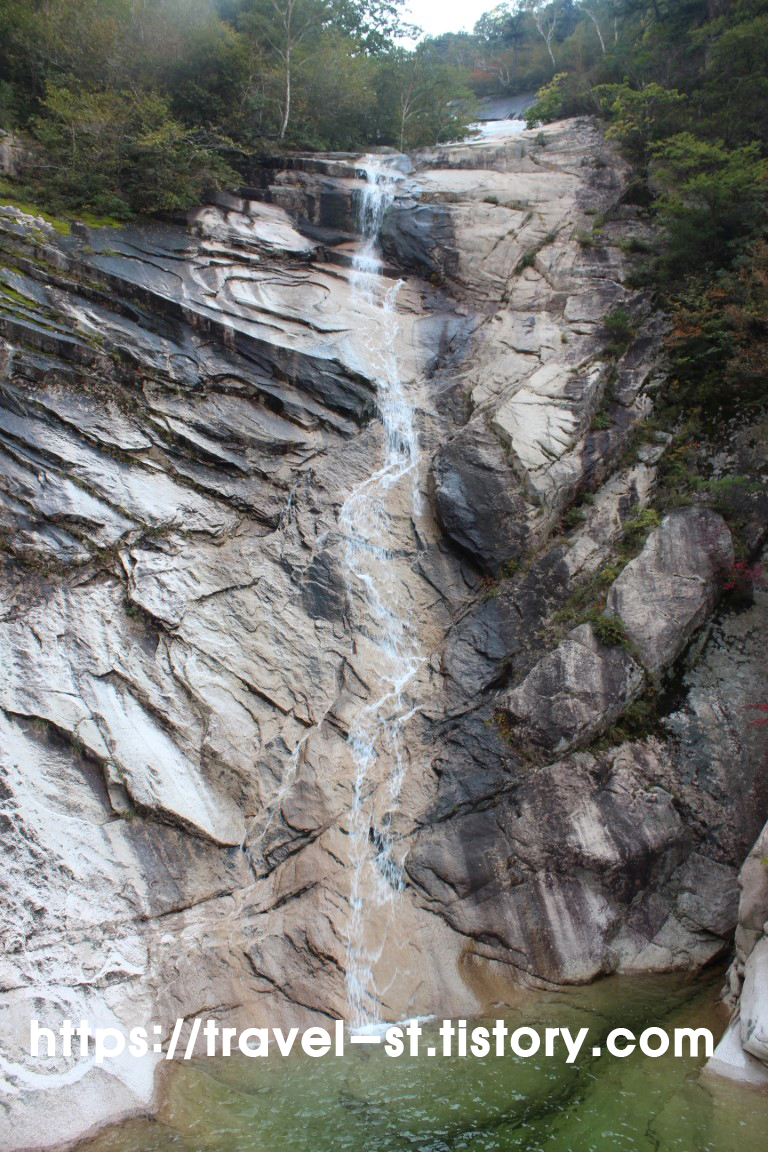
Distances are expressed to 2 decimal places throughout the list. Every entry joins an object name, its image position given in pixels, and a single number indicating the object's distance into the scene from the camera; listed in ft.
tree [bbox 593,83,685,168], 69.21
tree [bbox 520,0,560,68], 129.49
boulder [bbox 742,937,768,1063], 27.63
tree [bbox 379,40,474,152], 87.25
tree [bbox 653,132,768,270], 51.19
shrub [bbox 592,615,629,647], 41.52
